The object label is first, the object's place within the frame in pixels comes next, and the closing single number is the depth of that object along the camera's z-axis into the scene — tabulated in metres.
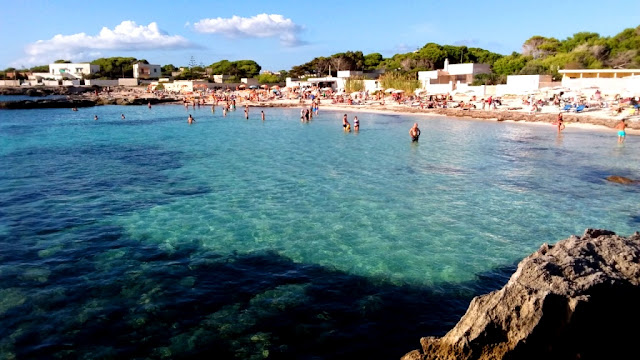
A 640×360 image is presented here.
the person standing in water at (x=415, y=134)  27.83
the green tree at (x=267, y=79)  108.18
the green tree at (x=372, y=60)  97.00
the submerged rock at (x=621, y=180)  16.94
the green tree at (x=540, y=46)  68.69
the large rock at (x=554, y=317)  4.95
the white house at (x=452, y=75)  61.50
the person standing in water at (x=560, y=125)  30.69
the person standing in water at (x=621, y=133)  25.99
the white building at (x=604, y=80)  39.53
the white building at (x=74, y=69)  125.38
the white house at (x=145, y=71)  126.81
